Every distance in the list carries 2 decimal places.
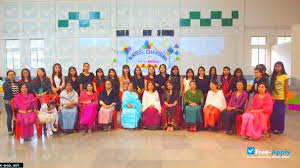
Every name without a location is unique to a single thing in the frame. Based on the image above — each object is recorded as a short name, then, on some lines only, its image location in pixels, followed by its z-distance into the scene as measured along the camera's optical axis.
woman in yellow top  4.13
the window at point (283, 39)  7.85
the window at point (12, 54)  8.32
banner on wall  7.86
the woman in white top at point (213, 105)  4.25
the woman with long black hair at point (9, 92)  4.17
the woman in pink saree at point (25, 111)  3.88
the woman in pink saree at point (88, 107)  4.25
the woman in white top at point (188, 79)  4.80
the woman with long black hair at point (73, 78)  4.68
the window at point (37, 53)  8.23
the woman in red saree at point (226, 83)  4.66
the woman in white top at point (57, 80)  4.61
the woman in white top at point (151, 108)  4.42
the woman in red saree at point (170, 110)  4.39
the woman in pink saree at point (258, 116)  3.77
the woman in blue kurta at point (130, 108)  4.41
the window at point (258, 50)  7.88
